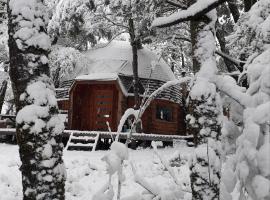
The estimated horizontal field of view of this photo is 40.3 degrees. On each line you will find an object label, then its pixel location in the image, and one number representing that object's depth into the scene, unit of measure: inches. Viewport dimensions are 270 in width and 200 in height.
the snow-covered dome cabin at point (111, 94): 841.5
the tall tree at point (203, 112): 146.2
